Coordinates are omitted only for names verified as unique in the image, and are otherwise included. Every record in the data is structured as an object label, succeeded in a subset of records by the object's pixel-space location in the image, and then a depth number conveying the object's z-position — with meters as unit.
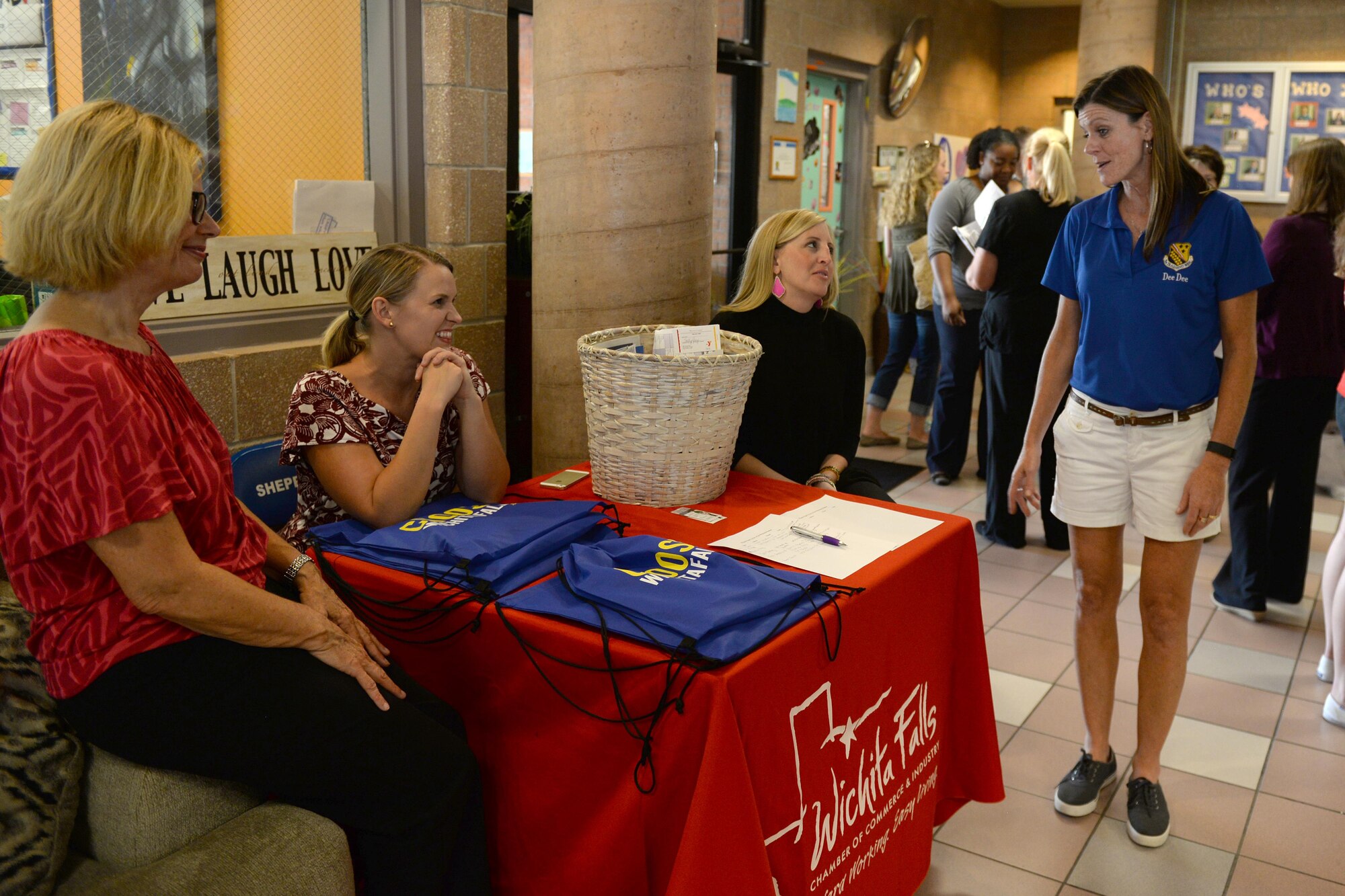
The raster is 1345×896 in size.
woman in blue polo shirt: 2.19
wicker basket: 1.99
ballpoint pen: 1.91
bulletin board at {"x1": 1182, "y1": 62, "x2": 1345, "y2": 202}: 8.42
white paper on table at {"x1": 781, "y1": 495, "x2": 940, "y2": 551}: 1.97
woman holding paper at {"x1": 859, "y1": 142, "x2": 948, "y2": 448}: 6.00
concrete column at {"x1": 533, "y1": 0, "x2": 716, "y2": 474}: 2.84
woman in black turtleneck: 2.58
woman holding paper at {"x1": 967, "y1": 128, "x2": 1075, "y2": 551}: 4.07
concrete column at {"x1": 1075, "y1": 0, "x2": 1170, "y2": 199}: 7.75
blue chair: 2.29
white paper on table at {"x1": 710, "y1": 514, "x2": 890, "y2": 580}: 1.80
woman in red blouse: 1.37
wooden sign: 2.67
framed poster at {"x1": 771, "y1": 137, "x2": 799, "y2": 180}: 6.54
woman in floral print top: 2.02
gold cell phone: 2.29
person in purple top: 3.38
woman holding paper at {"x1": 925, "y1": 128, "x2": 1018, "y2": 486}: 5.10
